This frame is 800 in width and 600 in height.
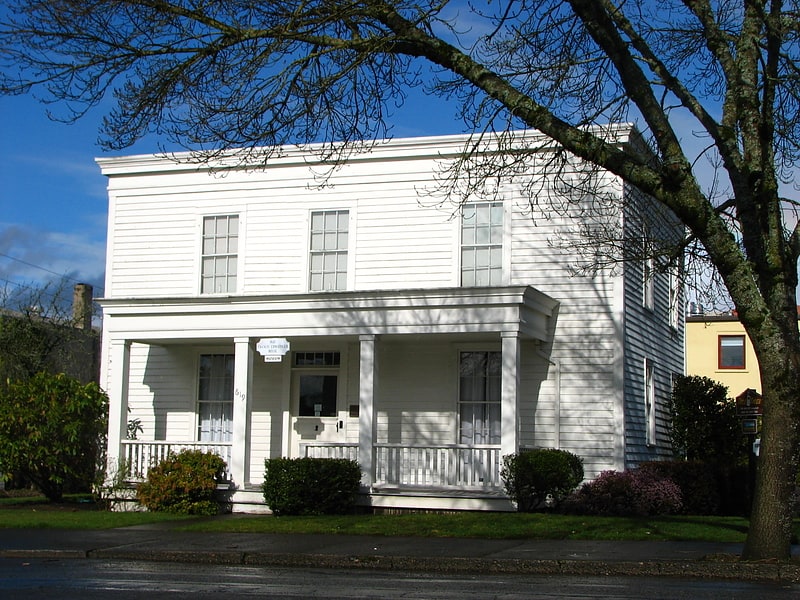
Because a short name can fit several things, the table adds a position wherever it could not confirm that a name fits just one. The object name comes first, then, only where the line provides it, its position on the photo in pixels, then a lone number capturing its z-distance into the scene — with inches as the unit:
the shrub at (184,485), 775.7
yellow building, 1940.2
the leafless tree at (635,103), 458.3
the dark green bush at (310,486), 738.8
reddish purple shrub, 725.3
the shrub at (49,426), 813.2
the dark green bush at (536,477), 716.0
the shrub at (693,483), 761.6
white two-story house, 772.6
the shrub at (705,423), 901.2
